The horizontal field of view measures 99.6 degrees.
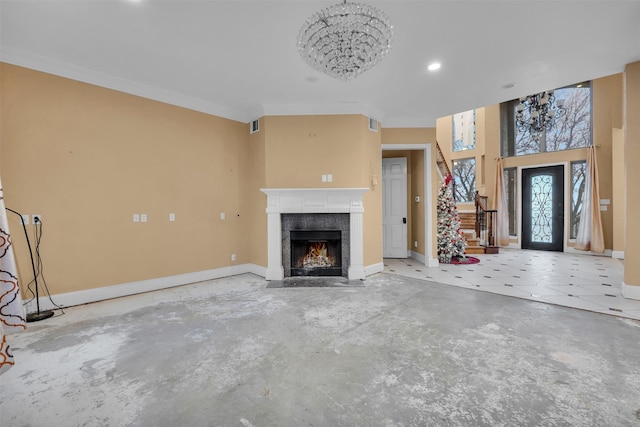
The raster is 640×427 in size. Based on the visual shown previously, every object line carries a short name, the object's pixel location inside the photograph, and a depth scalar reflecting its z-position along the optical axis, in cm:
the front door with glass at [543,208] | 752
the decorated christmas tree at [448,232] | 631
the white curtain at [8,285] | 204
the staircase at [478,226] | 744
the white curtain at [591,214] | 664
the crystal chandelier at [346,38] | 203
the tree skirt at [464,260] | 622
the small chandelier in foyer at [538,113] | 771
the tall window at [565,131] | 716
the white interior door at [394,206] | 677
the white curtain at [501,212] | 828
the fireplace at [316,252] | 494
